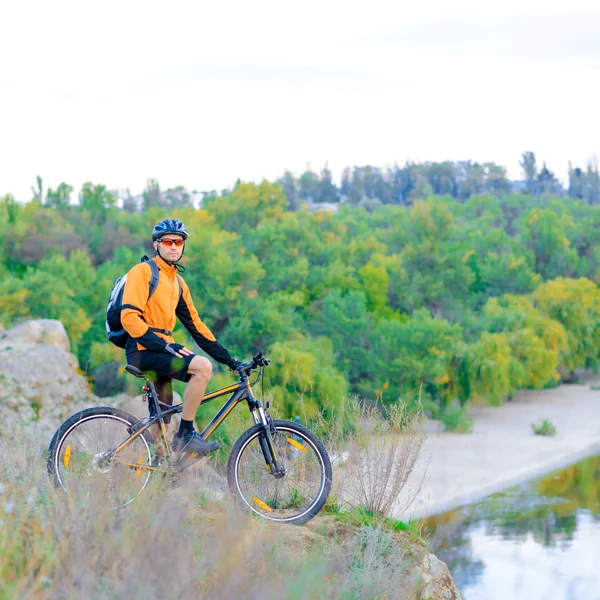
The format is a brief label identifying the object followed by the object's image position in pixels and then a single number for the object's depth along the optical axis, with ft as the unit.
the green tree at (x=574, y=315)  138.92
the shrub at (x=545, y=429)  110.22
